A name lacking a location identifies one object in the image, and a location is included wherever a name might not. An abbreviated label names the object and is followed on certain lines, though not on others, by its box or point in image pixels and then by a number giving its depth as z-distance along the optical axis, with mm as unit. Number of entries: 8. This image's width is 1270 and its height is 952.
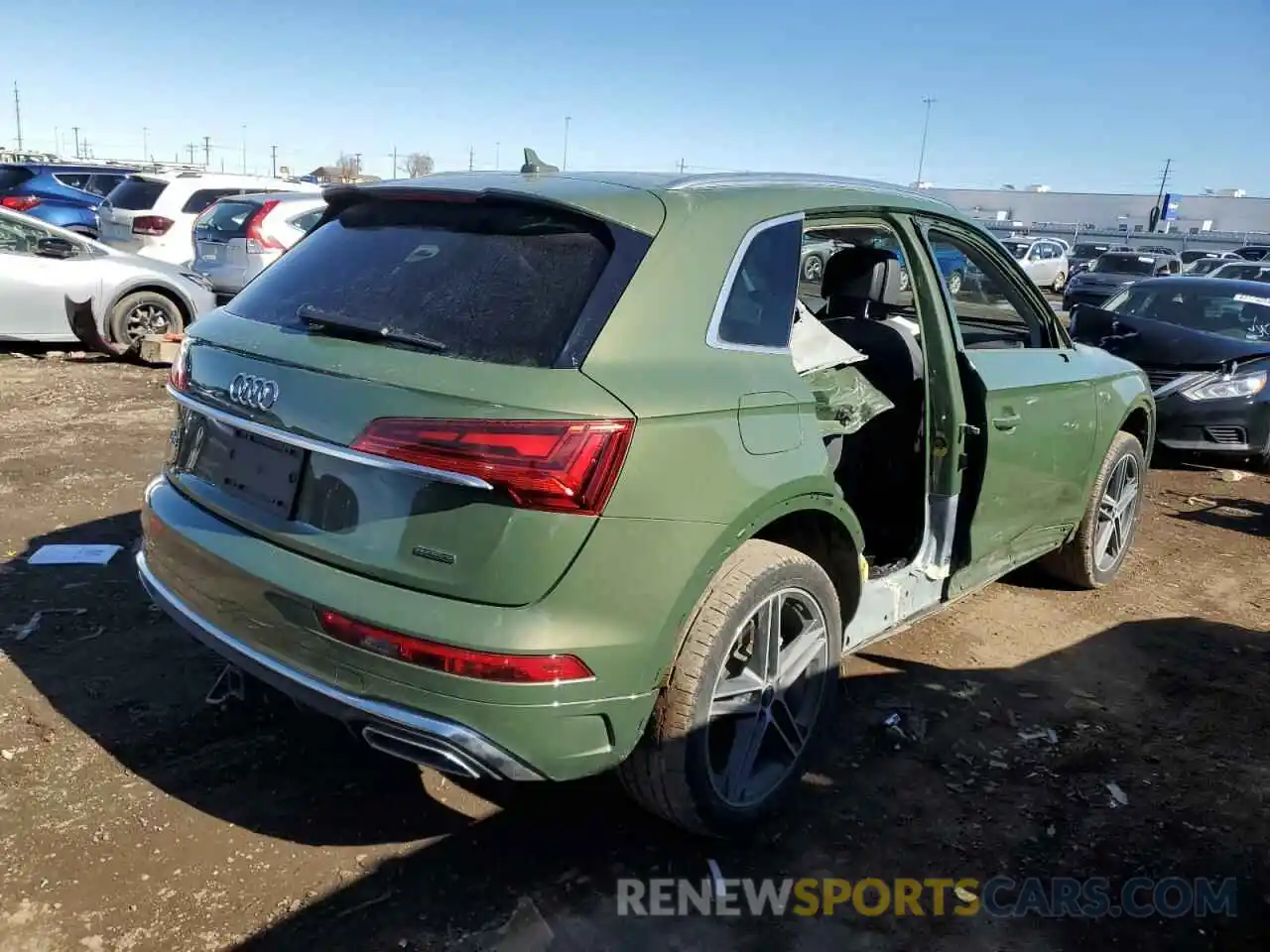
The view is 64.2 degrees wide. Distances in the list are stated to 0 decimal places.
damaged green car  2268
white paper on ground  4629
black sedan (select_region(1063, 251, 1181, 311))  22656
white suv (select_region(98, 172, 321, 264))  12781
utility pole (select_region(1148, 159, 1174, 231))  51750
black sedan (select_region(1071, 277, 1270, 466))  7617
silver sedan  9117
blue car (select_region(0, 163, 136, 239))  16467
